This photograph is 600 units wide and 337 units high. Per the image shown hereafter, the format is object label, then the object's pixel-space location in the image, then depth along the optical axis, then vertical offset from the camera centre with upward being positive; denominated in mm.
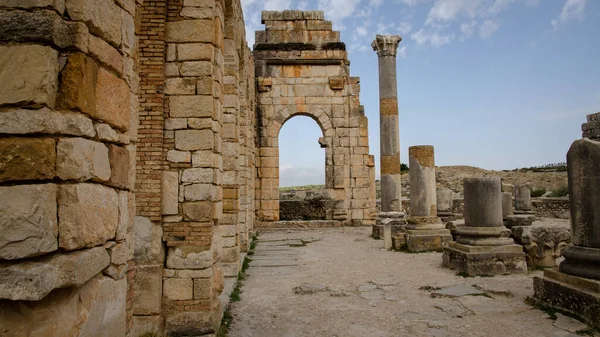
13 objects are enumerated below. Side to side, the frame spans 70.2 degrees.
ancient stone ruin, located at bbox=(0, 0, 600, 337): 1719 +135
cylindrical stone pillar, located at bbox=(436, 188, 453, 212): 15941 +17
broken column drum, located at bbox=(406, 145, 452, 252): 10656 -217
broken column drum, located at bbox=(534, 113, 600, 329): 5074 -616
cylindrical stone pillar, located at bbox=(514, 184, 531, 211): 16312 -16
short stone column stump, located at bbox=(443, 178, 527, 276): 7648 -779
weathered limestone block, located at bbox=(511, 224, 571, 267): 8219 -871
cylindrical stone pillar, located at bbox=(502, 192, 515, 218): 14325 -145
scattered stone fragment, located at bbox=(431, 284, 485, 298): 6340 -1395
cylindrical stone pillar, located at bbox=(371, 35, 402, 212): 15117 +3094
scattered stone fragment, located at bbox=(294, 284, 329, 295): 6629 -1393
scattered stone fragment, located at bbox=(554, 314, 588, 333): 4707 -1428
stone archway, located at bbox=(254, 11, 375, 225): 17016 +3606
